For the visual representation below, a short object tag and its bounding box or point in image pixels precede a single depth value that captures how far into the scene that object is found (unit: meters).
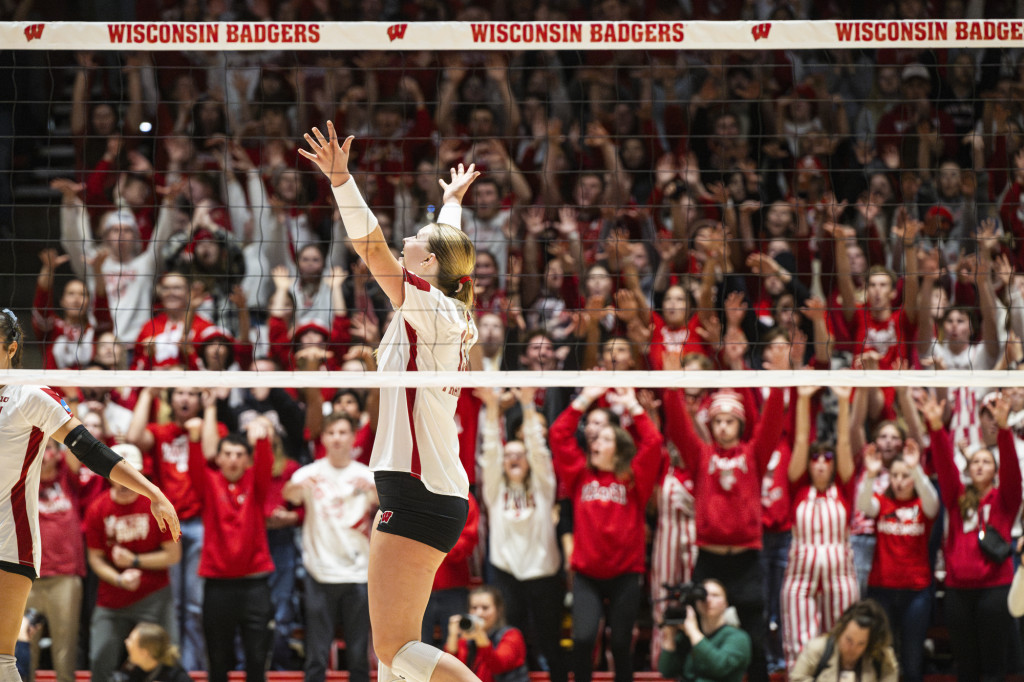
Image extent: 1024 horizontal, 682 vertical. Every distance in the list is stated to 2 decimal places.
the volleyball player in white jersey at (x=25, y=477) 10.38
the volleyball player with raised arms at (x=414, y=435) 9.63
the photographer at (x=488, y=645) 15.66
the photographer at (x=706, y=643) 15.46
